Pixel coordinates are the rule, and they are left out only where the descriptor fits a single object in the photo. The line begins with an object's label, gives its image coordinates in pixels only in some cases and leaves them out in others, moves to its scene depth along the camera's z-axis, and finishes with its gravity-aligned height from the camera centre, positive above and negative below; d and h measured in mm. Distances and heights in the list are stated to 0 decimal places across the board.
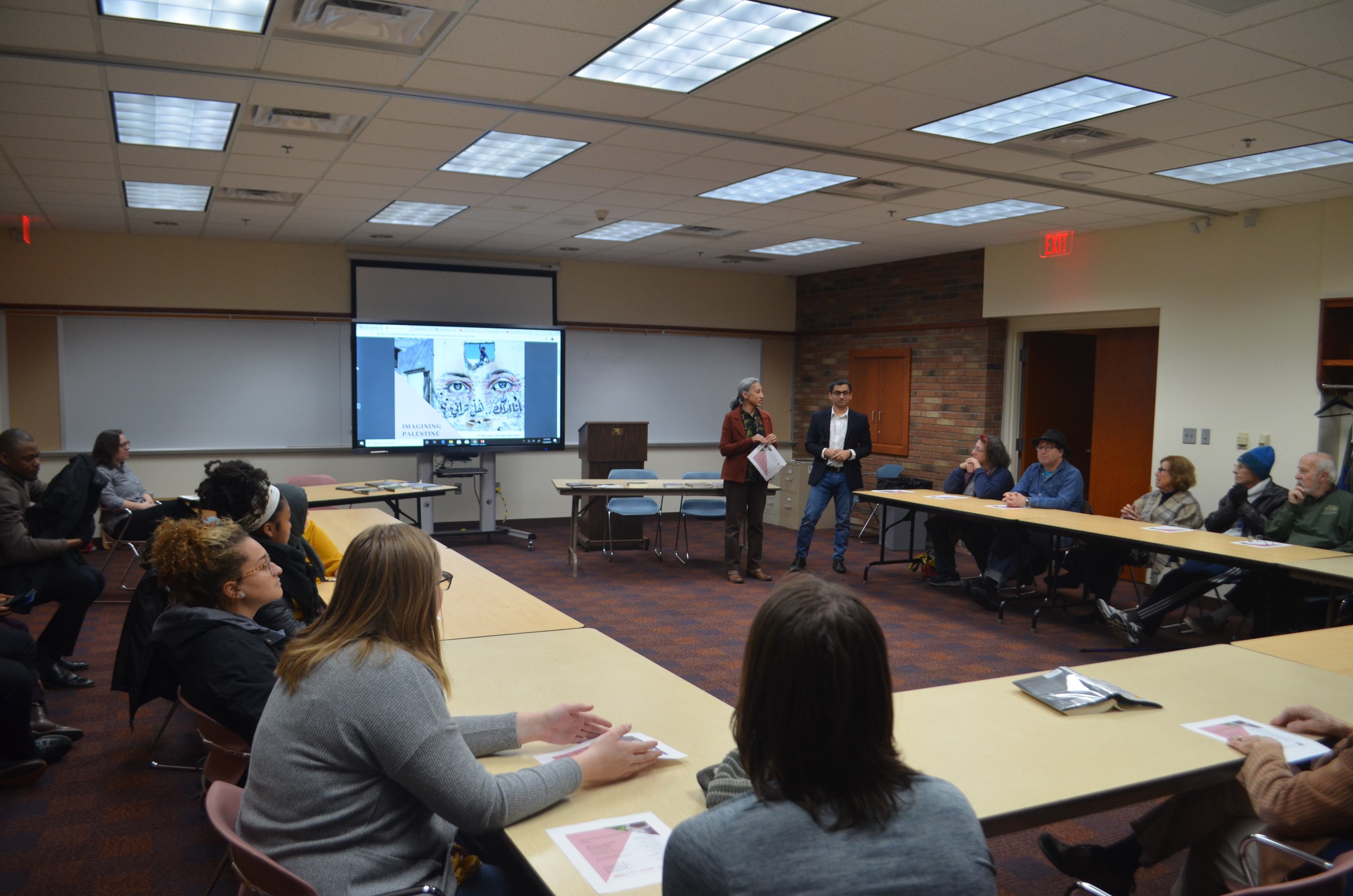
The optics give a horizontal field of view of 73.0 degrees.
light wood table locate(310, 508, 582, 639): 2906 -786
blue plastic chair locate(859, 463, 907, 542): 8859 -844
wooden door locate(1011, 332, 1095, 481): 8305 -37
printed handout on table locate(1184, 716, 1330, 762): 1954 -773
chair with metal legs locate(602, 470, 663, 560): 7766 -1068
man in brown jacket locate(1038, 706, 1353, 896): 1782 -960
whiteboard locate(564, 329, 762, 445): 9820 +28
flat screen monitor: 8469 -86
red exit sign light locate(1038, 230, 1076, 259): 7457 +1169
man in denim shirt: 6223 -810
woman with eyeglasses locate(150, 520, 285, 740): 2207 -611
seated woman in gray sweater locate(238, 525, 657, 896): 1473 -615
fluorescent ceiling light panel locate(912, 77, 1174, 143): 3982 +1289
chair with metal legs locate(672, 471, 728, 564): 7711 -1074
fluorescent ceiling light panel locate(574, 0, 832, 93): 3281 +1321
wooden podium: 8344 -748
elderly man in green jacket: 4941 -707
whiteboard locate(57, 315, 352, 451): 7957 -54
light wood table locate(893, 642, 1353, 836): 1741 -773
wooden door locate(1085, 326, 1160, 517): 7449 -244
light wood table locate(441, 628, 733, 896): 1605 -769
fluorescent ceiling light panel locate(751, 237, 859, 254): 8281 +1278
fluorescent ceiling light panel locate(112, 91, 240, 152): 4324 +1281
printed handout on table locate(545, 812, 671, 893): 1414 -767
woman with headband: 2986 -472
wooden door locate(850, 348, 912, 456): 9141 -92
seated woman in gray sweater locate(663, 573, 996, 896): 1027 -484
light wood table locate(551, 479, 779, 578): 7082 -850
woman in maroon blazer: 6945 -694
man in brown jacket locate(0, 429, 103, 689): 4219 -921
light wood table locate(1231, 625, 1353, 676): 2670 -794
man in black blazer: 7203 -649
